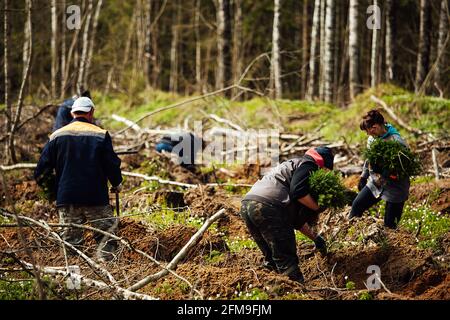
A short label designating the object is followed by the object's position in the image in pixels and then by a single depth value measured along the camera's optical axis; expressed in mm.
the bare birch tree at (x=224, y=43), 21203
